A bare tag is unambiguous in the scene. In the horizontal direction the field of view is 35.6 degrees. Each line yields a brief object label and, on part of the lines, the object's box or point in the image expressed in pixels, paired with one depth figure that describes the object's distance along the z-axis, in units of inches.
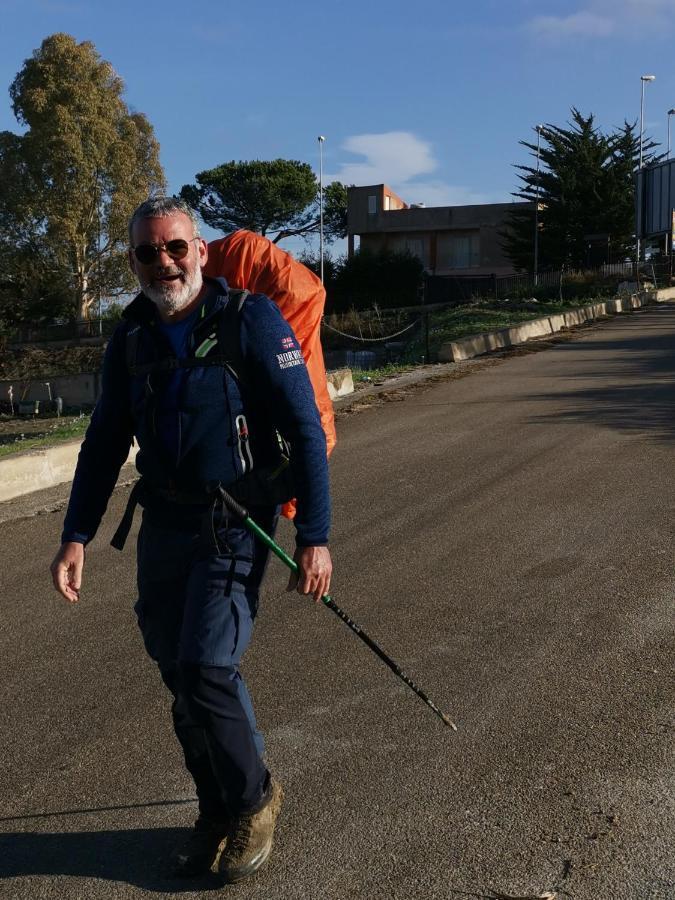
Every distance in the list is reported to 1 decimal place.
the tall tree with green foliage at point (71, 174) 1983.3
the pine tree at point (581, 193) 2084.2
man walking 119.9
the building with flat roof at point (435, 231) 2711.6
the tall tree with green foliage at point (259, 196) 3117.6
